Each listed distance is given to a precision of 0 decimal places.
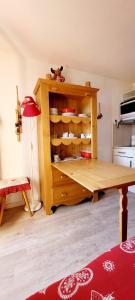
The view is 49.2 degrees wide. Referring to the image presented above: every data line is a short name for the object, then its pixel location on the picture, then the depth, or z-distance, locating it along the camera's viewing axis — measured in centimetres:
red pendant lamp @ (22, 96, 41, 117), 183
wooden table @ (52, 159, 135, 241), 108
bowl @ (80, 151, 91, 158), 237
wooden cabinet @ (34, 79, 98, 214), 196
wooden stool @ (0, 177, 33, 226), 182
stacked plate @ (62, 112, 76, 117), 213
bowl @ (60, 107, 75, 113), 217
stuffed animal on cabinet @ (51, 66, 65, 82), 215
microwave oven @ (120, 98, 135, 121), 279
